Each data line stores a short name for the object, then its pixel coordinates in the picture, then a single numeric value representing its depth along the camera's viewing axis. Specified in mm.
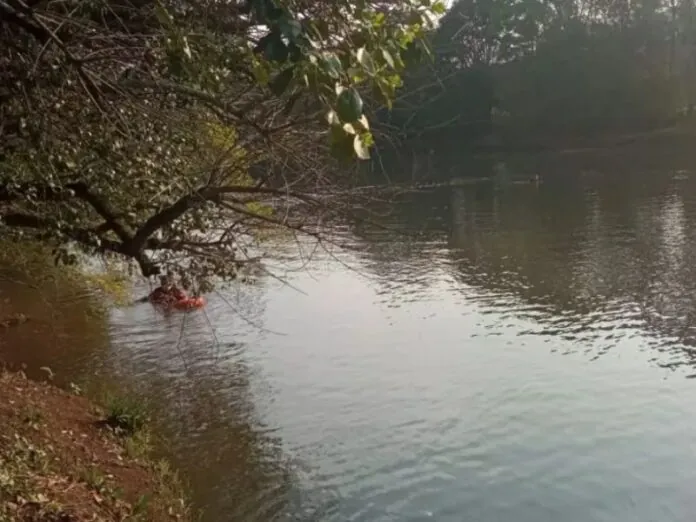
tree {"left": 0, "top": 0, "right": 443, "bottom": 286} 3531
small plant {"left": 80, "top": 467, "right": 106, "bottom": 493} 8633
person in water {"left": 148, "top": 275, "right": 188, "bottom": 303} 22238
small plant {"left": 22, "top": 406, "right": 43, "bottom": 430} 9859
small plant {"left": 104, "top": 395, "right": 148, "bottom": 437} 11883
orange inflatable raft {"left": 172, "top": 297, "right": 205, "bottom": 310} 22094
